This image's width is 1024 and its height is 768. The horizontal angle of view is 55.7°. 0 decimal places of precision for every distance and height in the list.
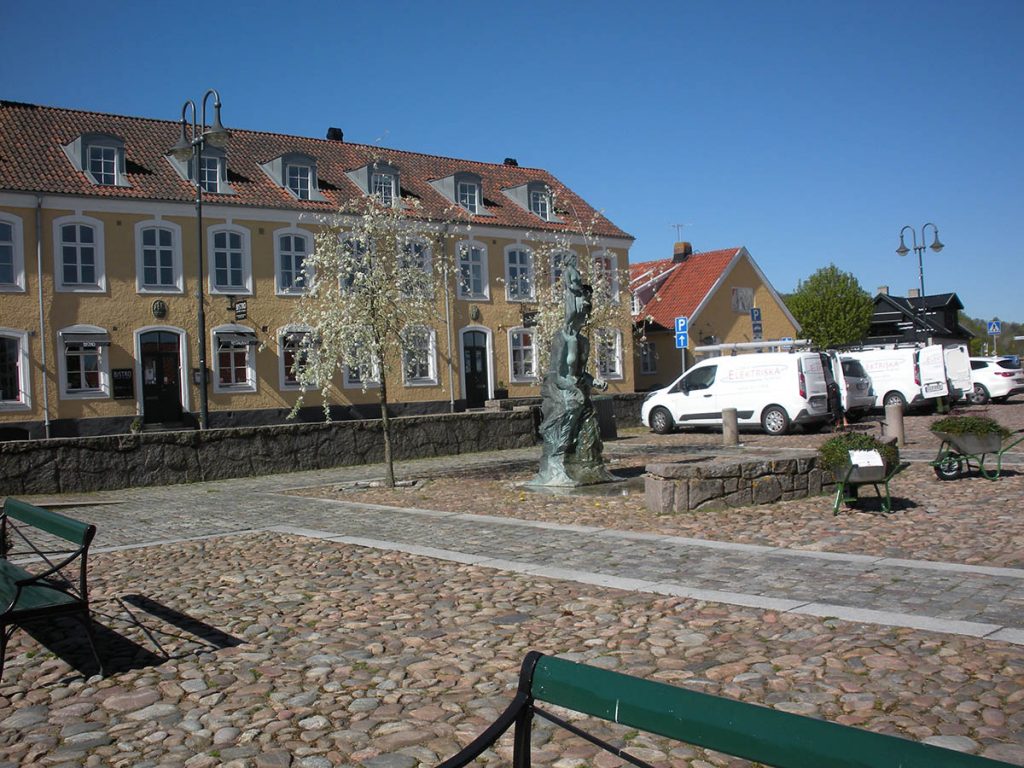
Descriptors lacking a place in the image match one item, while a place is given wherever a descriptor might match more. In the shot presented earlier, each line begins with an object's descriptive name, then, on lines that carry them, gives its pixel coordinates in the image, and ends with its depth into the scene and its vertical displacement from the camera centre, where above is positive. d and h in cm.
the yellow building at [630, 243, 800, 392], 4316 +426
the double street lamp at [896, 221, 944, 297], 3600 +530
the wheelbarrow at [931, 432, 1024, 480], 1211 -86
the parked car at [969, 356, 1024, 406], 3086 +17
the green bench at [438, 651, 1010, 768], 182 -69
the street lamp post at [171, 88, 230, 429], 1906 +546
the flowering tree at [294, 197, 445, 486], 1524 +172
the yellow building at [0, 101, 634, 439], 2648 +419
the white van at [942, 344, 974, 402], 2809 +52
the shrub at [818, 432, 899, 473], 1023 -62
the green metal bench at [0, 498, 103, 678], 506 -94
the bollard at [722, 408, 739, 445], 2041 -67
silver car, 2527 +7
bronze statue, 1343 -12
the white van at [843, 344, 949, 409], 2653 +44
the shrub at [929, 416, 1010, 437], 1209 -49
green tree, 5925 +508
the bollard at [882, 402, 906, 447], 1828 -60
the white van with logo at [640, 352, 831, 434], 2298 +7
